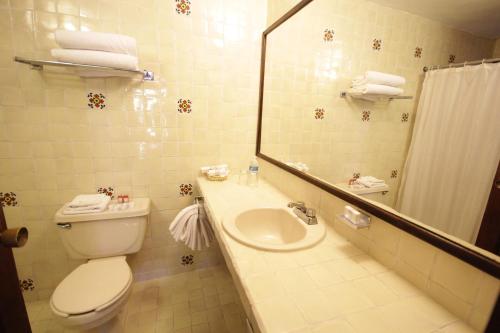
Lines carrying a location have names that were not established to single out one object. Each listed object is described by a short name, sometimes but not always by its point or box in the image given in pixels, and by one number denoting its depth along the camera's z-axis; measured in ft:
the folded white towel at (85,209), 4.25
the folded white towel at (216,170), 5.08
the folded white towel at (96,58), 3.63
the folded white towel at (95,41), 3.59
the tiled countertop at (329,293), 1.70
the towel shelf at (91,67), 3.68
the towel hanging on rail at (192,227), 4.57
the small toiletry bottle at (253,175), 4.90
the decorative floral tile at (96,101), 4.41
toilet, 3.46
